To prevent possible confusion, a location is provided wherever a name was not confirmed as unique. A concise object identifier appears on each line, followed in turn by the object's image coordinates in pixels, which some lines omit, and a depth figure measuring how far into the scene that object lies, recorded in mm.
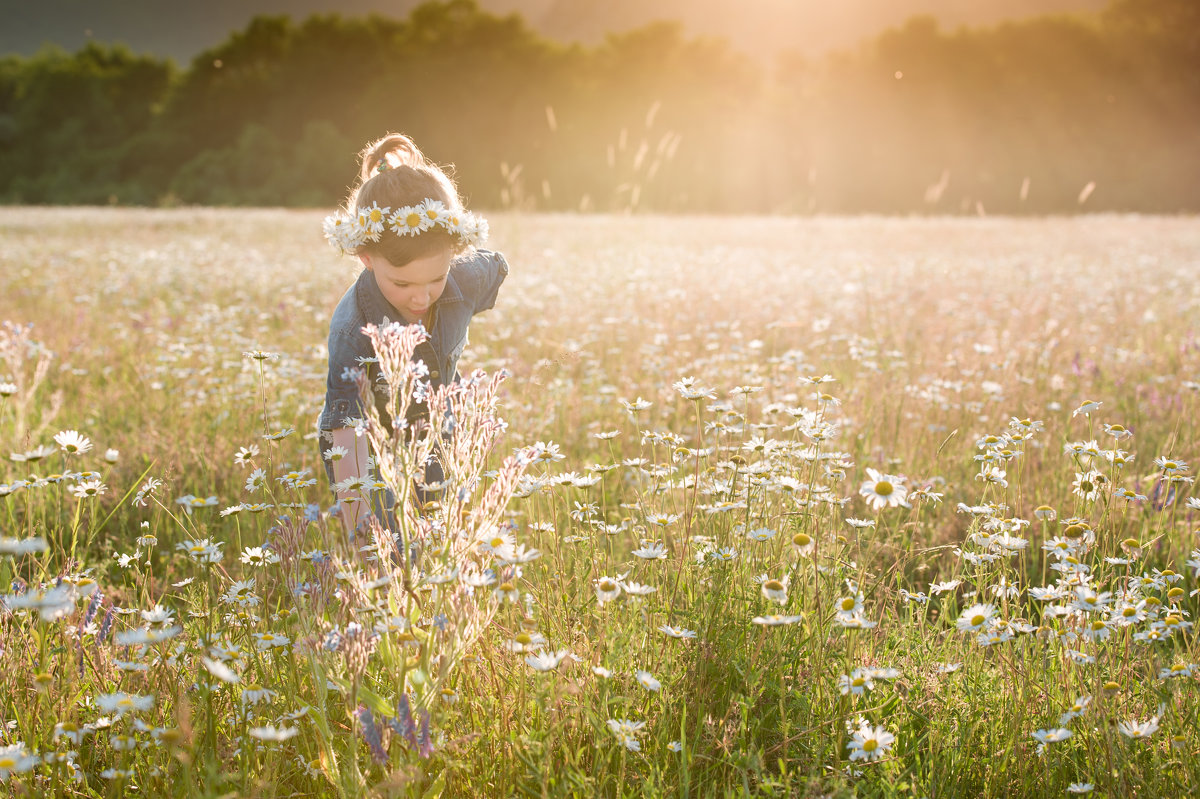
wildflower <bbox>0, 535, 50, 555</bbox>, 1434
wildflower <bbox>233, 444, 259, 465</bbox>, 2328
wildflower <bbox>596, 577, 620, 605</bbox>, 1951
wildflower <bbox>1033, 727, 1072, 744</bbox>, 1829
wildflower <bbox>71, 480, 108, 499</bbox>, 2239
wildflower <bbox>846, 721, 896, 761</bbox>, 1848
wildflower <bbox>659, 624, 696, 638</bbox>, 2006
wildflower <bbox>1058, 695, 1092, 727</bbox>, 1898
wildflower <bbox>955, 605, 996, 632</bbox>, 2066
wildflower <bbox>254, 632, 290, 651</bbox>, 2086
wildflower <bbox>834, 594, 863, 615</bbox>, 1964
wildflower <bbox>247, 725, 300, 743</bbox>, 1588
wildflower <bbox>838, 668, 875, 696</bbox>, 1923
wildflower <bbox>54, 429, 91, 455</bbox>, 2432
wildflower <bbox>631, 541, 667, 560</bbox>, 2051
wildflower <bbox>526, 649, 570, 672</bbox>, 1813
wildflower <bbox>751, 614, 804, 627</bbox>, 1876
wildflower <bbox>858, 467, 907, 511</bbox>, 2057
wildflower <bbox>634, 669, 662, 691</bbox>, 1818
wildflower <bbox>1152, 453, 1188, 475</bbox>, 2383
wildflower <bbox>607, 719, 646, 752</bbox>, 1778
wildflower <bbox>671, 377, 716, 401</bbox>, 2445
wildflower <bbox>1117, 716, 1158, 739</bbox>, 1853
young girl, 2984
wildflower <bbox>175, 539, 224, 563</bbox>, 2041
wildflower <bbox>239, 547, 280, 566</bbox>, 2328
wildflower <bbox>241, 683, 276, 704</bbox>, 1904
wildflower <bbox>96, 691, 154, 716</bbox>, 1669
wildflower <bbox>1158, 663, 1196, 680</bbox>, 1924
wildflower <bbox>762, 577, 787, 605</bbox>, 1886
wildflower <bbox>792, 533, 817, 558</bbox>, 2086
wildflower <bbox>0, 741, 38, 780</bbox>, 1595
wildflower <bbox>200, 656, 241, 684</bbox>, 1433
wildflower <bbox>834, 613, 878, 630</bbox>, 1969
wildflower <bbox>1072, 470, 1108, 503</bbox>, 2400
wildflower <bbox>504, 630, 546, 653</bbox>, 1908
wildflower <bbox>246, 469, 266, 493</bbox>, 2275
